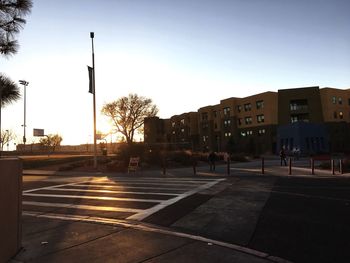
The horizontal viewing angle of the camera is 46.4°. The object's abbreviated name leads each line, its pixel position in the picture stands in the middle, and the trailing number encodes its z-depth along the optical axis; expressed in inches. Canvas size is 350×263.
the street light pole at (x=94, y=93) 1202.0
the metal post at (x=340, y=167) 915.3
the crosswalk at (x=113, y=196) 453.7
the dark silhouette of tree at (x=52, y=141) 5251.0
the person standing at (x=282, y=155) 1378.6
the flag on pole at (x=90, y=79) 1194.6
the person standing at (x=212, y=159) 1140.6
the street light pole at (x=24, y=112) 2556.6
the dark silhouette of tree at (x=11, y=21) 433.1
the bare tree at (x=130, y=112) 3117.6
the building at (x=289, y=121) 2785.4
